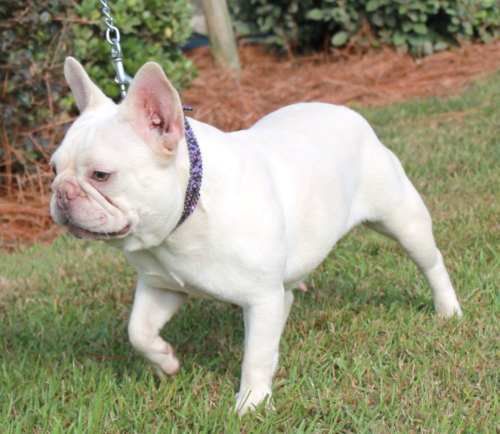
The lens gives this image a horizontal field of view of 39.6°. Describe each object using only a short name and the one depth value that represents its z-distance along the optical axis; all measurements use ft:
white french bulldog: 7.34
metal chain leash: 9.46
